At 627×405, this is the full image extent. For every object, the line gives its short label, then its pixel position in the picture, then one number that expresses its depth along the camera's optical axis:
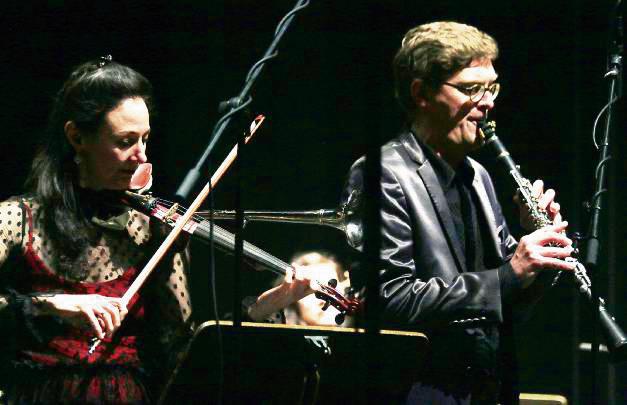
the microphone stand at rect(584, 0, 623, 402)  4.88
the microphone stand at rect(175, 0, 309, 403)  3.79
